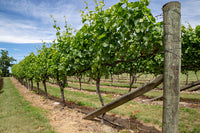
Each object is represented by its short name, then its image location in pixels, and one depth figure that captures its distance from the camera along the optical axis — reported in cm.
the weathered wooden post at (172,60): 221
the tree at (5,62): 9175
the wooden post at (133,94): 258
